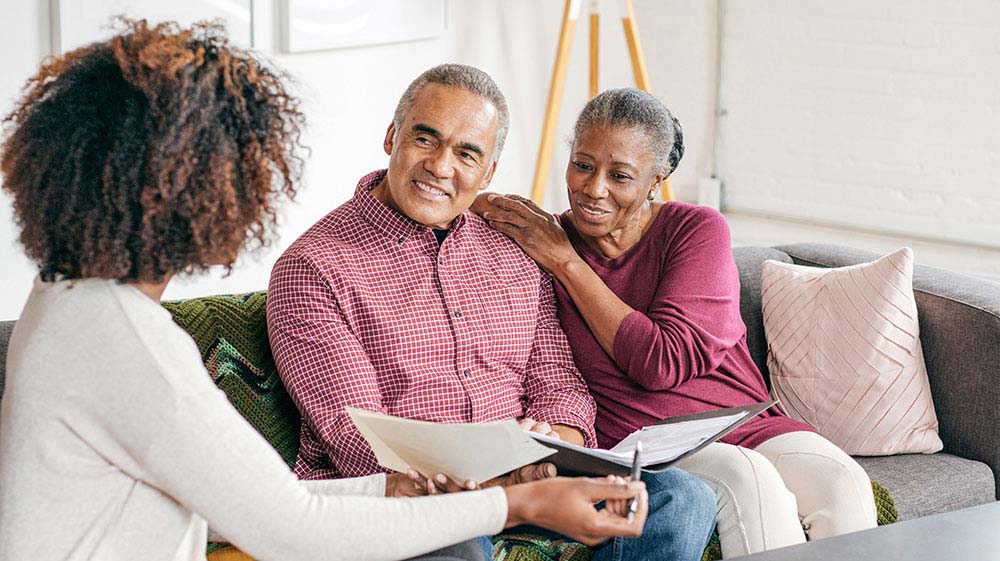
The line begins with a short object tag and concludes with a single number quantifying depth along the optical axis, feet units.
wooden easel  14.79
